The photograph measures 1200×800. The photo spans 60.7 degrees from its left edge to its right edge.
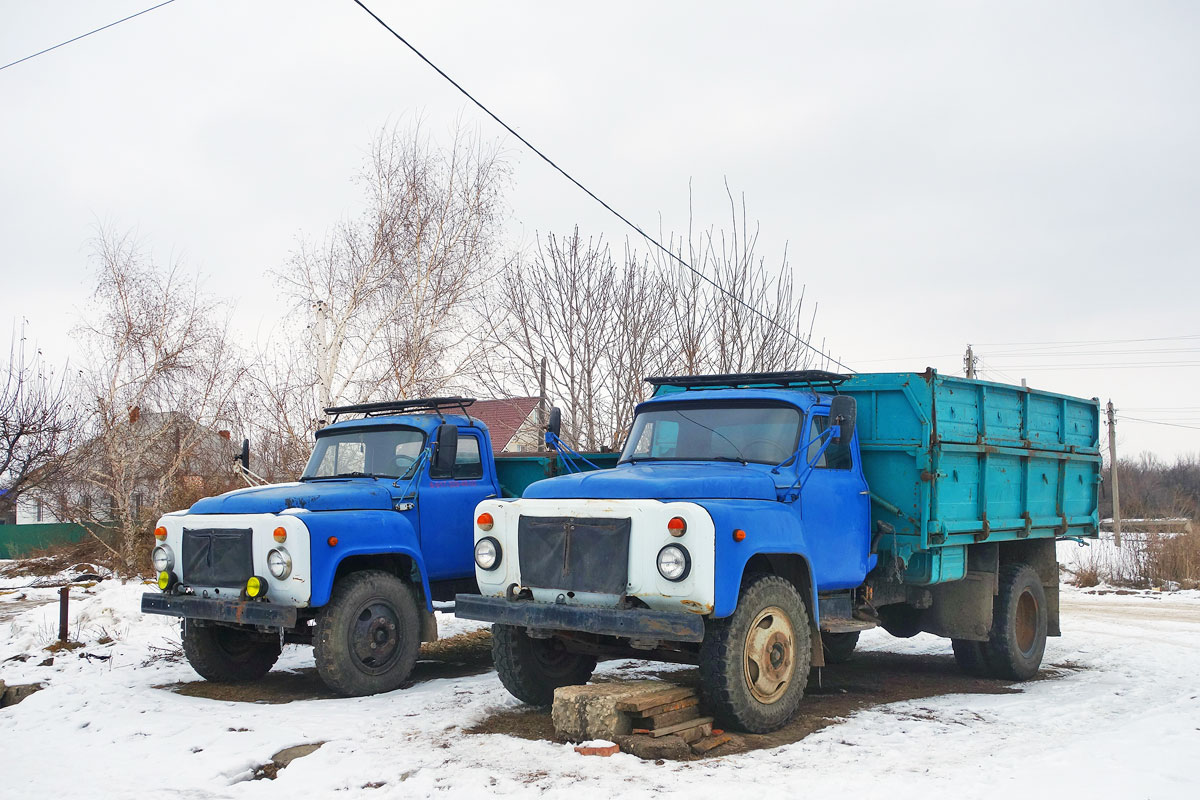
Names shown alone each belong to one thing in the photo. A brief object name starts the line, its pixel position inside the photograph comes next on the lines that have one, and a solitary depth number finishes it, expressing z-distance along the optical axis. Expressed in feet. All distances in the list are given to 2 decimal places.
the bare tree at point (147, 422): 63.57
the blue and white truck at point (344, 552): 26.96
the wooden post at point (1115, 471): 100.89
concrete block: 21.13
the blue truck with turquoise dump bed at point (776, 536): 21.39
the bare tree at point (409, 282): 62.75
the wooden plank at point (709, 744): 20.70
